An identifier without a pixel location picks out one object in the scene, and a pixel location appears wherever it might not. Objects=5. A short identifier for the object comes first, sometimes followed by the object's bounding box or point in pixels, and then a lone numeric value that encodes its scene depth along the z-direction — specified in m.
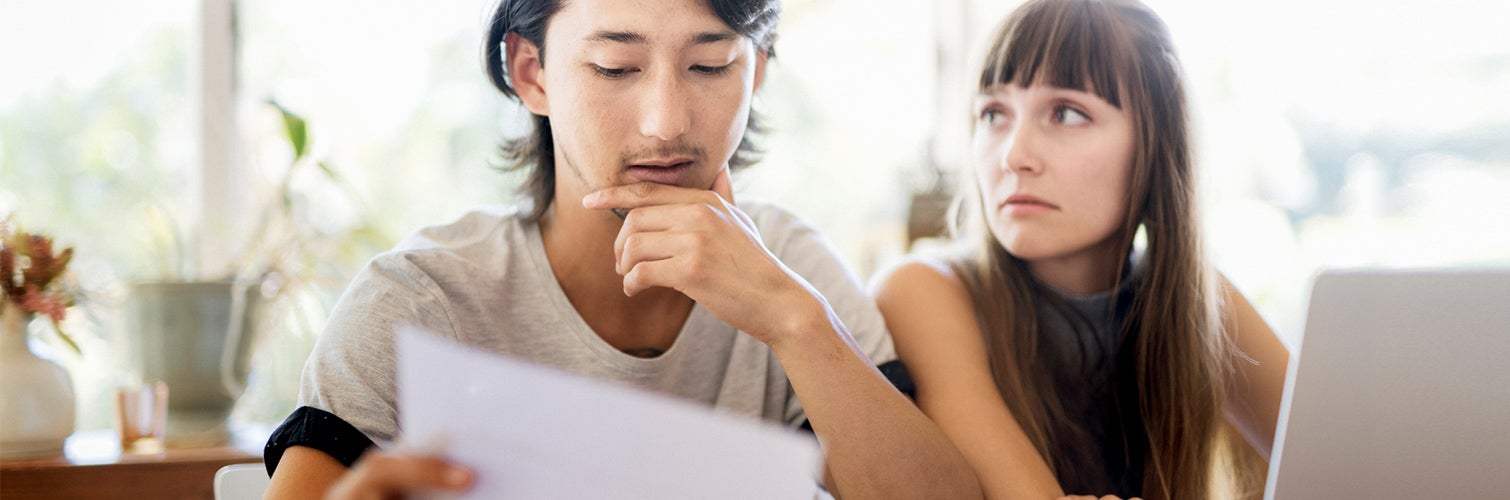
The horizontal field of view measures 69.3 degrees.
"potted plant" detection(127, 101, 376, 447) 1.80
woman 1.39
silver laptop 0.82
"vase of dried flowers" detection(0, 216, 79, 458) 1.62
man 1.08
